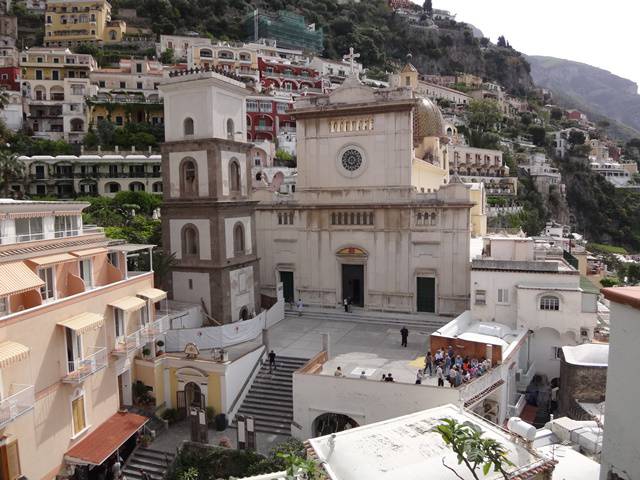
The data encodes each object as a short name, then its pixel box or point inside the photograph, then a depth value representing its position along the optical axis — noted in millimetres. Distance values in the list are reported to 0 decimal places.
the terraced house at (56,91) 68000
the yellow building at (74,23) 94312
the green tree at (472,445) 8320
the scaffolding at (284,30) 106375
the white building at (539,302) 24312
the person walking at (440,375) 18688
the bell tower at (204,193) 25594
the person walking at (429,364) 20517
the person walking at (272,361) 22952
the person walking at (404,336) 24703
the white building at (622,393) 7078
